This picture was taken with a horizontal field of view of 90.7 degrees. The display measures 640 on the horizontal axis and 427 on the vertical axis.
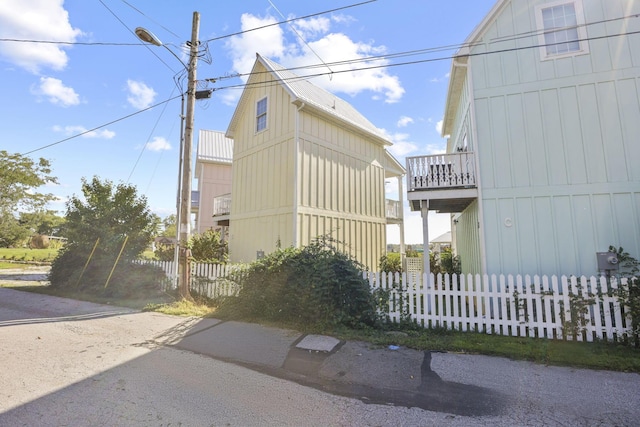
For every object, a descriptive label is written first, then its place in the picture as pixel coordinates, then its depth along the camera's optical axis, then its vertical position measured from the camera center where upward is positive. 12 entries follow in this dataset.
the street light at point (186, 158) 8.63 +2.78
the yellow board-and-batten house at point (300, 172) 11.87 +3.51
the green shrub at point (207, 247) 13.97 +0.43
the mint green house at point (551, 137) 7.35 +2.87
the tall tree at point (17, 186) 23.45 +5.68
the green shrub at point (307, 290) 6.36 -0.73
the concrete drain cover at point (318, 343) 5.22 -1.49
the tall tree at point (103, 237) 10.76 +0.69
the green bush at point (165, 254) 14.49 +0.14
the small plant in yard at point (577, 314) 5.61 -1.05
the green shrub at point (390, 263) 13.80 -0.36
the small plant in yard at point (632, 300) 5.23 -0.78
